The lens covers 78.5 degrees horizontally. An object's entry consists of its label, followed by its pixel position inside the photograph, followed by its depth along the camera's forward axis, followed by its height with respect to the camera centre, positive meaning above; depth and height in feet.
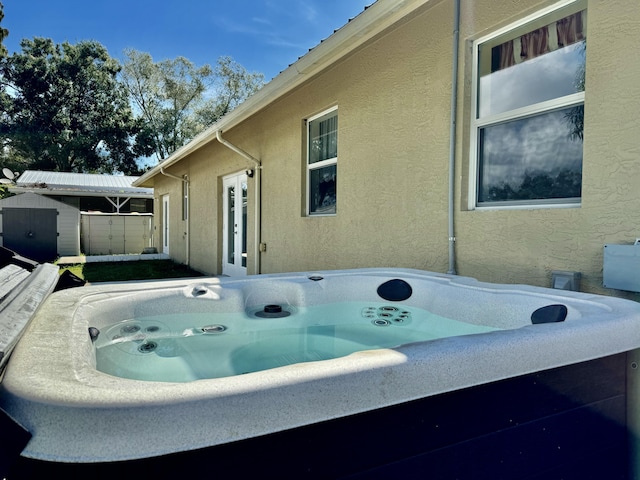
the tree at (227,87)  75.66 +26.93
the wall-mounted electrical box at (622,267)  6.78 -0.70
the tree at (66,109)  76.23 +22.96
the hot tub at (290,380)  2.67 -1.42
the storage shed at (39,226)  40.98 -0.33
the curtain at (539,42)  8.13 +4.15
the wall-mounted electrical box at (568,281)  7.85 -1.09
